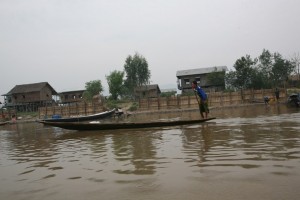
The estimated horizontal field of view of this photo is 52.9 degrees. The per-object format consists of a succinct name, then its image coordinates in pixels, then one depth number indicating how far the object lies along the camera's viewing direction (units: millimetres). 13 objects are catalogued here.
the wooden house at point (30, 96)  47812
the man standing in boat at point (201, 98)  11812
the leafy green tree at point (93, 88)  52906
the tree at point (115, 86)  51312
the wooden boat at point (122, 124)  10766
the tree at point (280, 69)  42531
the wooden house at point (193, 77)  49294
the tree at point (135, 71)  53531
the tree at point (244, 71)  39094
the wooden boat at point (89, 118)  20767
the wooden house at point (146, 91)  54344
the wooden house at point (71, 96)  57094
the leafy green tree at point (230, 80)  40778
